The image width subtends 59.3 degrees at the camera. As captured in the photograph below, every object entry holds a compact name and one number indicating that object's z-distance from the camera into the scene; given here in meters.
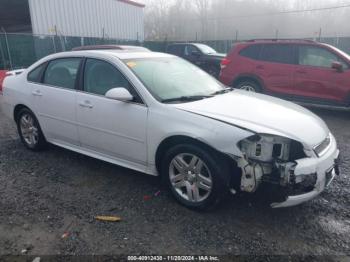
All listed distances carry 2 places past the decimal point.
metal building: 15.88
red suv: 6.99
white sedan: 2.84
